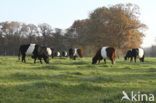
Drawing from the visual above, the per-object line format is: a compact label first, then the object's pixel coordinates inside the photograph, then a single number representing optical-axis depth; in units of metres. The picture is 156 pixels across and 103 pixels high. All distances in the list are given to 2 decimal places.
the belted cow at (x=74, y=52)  39.63
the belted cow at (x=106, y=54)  24.16
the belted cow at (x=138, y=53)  30.91
